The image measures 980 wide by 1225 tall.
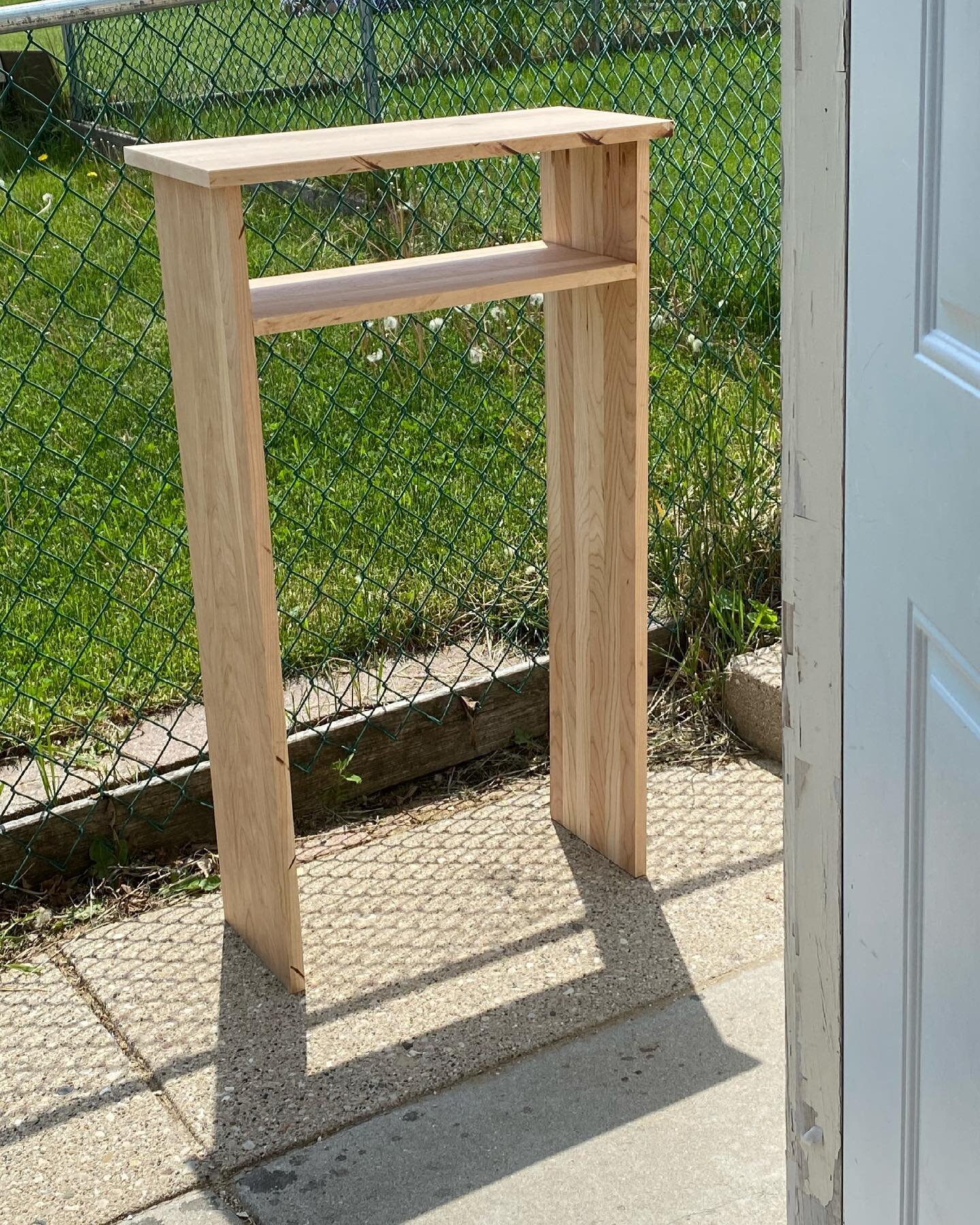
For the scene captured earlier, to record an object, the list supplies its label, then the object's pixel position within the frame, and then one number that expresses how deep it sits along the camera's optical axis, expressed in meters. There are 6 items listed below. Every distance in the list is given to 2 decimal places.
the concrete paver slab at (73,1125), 2.22
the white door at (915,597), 1.11
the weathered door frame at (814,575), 1.34
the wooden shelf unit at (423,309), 2.28
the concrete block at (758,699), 3.34
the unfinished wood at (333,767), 2.95
